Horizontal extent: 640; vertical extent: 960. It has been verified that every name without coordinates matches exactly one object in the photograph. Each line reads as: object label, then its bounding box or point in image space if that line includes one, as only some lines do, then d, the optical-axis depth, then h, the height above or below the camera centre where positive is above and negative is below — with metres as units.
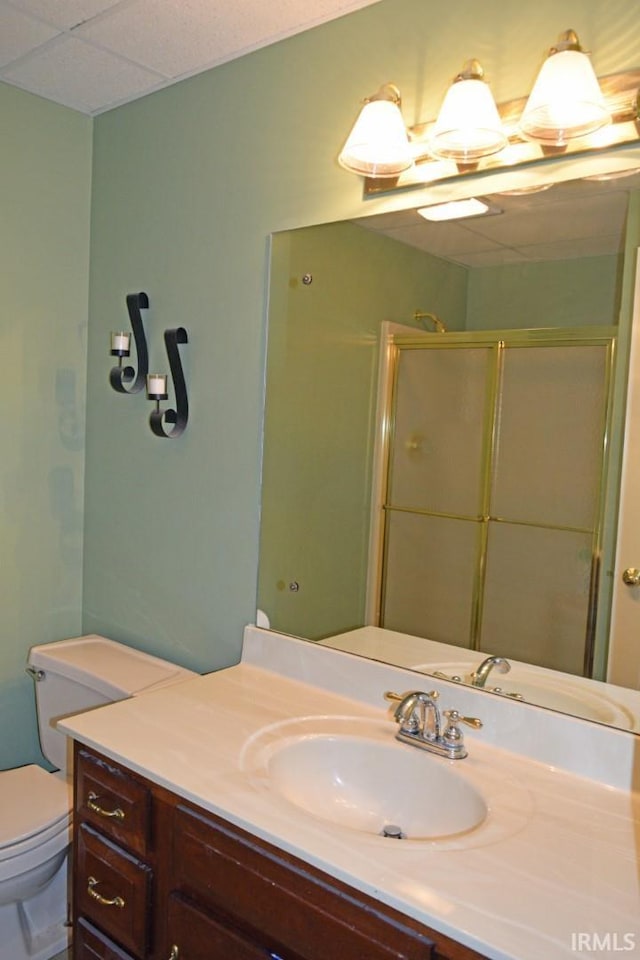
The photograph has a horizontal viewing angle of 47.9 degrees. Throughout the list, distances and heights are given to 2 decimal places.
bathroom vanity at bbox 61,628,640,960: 0.91 -0.57
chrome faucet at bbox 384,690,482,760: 1.29 -0.52
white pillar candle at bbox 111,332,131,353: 1.95 +0.22
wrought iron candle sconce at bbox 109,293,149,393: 1.96 +0.21
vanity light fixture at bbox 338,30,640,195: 1.18 +0.57
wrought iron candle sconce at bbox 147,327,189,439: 1.88 +0.09
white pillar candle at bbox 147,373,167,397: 1.88 +0.11
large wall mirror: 1.27 +0.01
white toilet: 1.70 -0.95
